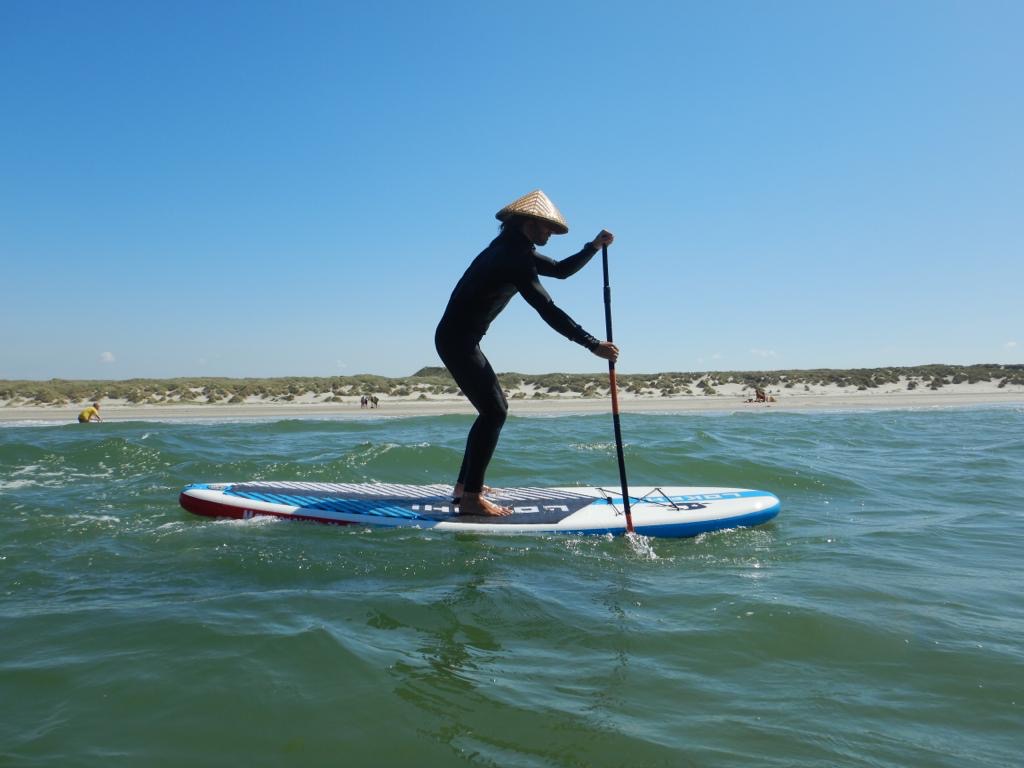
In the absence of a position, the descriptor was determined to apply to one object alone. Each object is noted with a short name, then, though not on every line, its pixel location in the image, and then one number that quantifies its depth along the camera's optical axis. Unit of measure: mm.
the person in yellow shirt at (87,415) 19031
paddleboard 5594
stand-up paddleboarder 5152
